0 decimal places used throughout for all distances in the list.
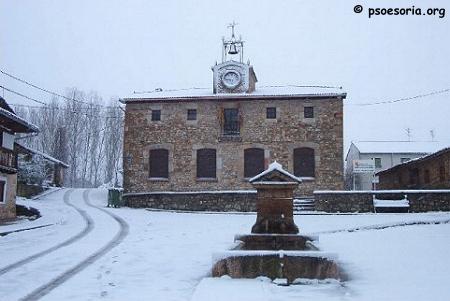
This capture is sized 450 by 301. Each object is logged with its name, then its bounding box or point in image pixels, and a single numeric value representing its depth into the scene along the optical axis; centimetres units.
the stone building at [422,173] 2316
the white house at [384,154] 4225
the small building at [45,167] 3266
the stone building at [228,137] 2405
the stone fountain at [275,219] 881
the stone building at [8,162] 1916
